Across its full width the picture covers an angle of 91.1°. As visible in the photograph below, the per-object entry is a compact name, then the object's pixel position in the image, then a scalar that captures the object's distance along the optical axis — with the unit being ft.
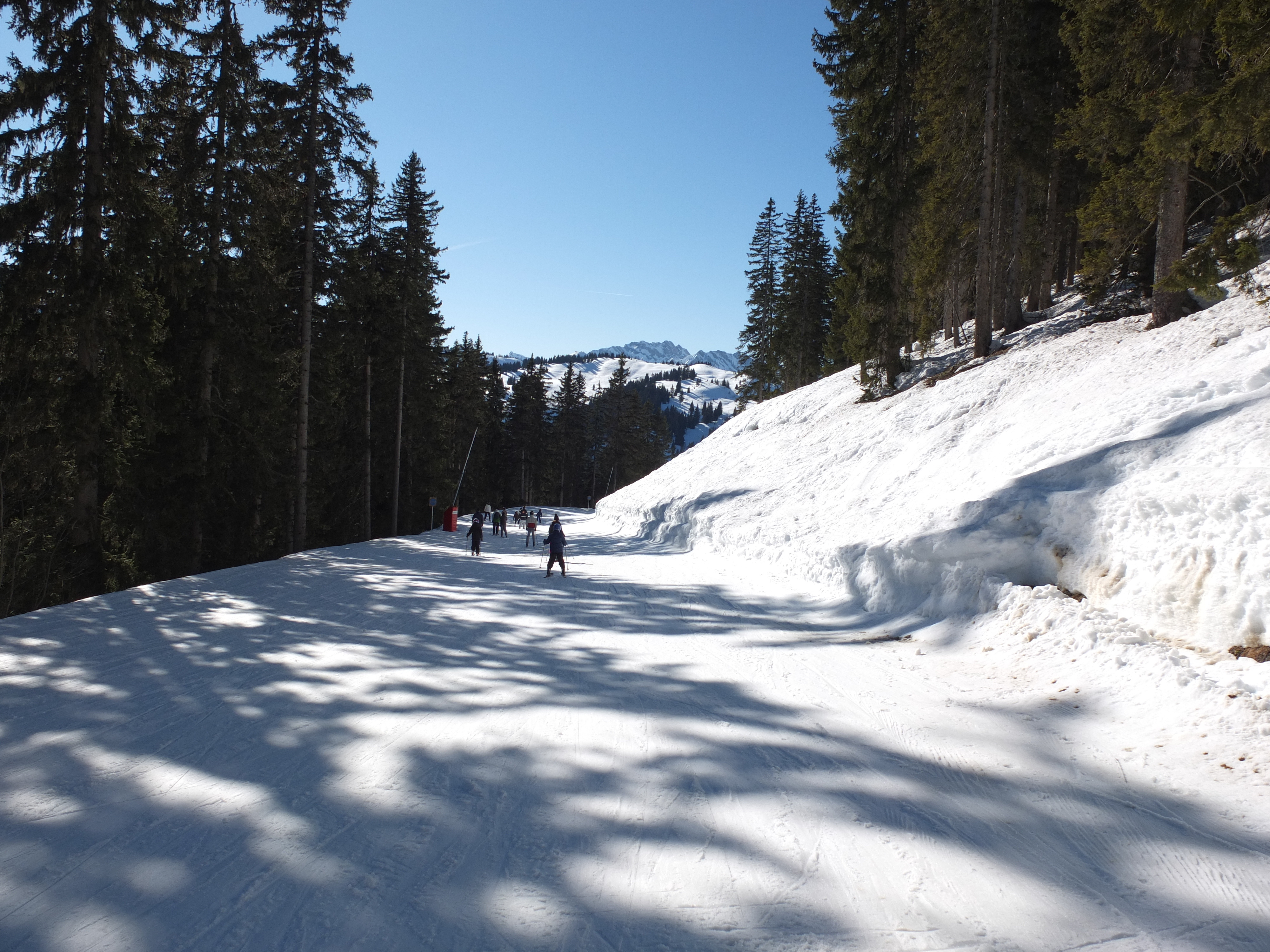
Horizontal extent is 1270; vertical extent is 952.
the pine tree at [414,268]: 90.12
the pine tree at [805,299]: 139.03
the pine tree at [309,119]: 57.16
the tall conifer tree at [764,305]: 162.09
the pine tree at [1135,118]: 35.22
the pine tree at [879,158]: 62.54
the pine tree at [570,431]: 214.90
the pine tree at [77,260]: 39.52
